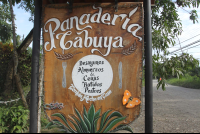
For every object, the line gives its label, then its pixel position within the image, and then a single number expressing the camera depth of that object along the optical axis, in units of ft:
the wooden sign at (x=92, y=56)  9.86
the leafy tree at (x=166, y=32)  16.51
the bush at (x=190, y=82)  70.49
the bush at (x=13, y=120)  13.13
